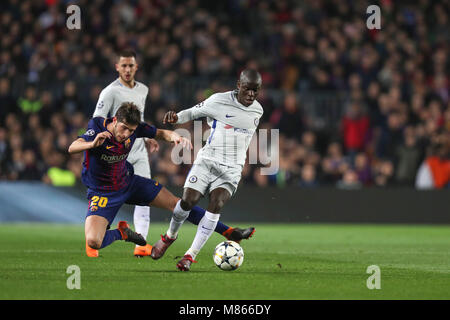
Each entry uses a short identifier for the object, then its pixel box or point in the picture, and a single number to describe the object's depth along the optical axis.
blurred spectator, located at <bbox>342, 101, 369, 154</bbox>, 18.44
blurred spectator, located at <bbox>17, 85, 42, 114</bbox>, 18.28
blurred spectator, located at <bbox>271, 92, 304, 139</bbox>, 18.14
